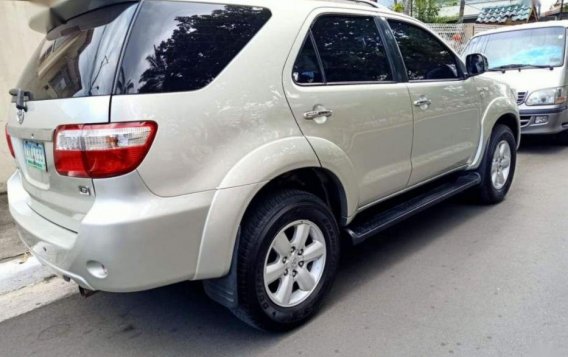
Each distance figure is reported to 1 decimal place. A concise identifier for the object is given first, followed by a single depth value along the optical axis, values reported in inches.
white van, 265.1
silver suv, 79.5
